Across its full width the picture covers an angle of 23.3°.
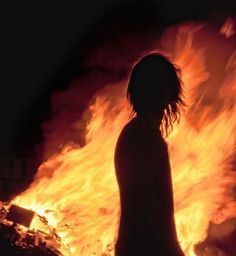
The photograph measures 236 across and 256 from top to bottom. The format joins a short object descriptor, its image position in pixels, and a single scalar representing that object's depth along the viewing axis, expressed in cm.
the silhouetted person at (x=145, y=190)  422
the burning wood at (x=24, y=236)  518
